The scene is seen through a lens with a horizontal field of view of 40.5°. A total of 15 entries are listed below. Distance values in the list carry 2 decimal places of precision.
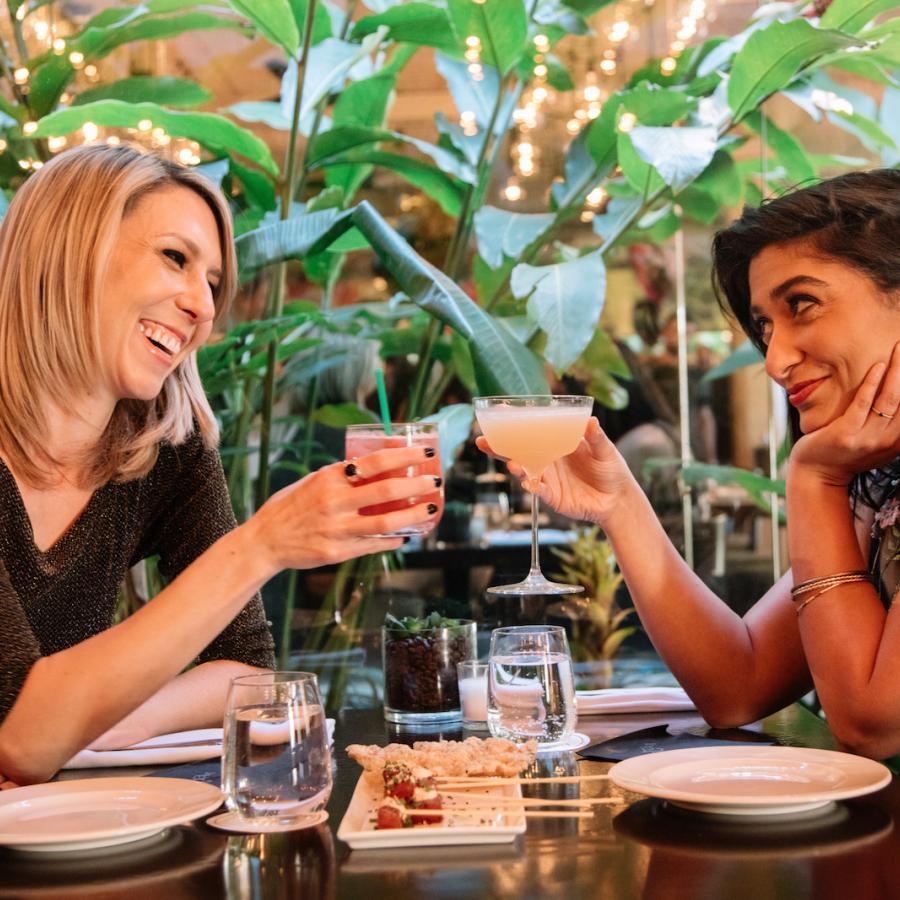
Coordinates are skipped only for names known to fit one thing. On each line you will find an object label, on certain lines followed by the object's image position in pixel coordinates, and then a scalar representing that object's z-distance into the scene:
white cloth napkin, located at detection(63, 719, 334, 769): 1.62
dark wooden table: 1.05
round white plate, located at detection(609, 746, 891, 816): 1.21
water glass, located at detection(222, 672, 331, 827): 1.22
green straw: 1.49
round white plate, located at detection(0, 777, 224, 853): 1.19
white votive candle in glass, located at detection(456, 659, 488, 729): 1.74
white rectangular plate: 1.18
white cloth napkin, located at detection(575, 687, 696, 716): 1.87
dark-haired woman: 1.75
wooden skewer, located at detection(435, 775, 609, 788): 1.29
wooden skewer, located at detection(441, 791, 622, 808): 1.23
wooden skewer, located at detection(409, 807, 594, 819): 1.22
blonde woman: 2.08
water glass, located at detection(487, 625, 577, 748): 1.57
